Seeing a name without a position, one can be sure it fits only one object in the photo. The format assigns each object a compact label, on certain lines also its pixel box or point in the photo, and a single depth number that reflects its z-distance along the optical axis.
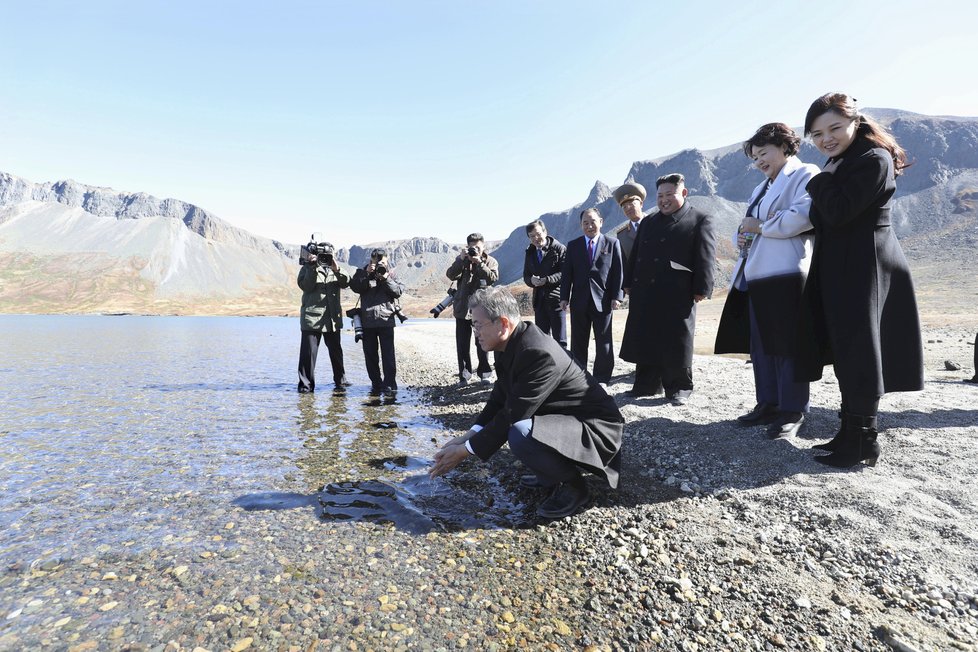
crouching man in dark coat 3.60
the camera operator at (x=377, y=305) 8.98
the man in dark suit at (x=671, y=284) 6.09
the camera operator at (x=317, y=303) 9.02
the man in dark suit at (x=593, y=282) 7.41
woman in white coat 4.32
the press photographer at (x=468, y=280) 8.84
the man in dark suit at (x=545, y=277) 8.35
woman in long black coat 3.57
